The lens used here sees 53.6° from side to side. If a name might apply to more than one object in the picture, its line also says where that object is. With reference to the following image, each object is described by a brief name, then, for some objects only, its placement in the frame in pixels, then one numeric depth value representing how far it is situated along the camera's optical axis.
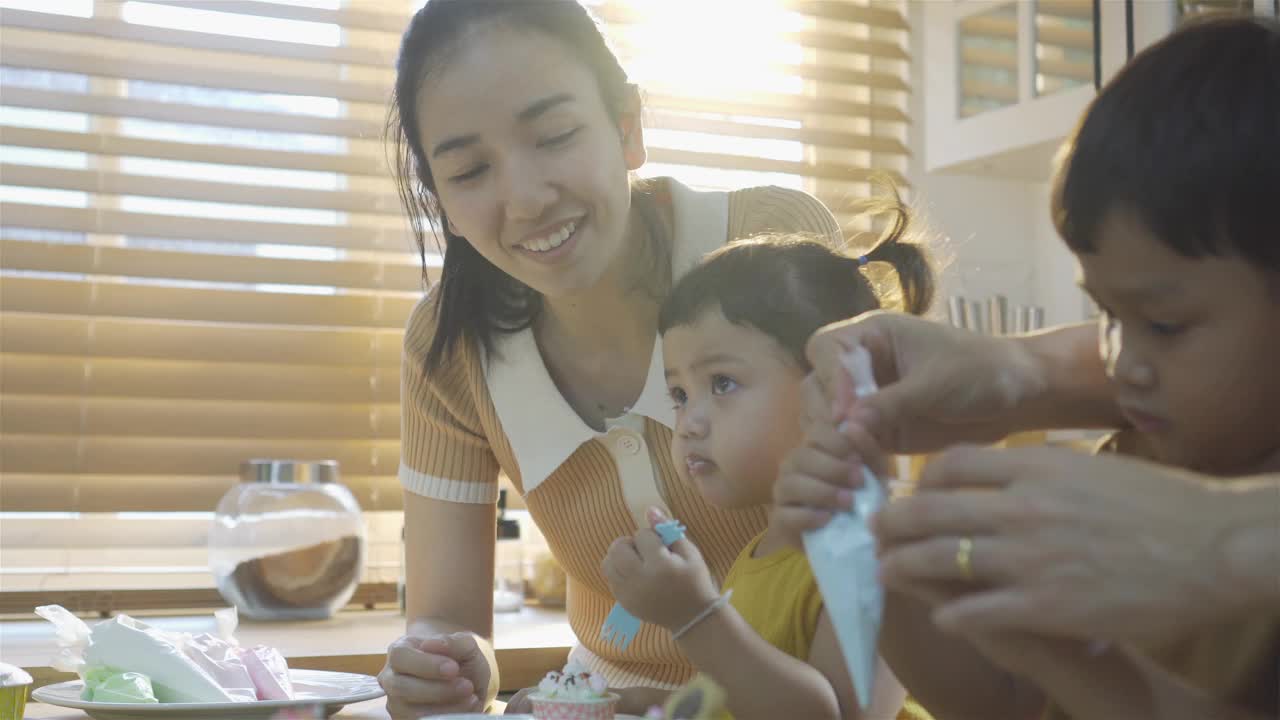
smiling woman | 1.28
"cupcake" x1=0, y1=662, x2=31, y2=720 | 0.95
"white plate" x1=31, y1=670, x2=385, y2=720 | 0.98
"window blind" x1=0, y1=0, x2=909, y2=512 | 2.31
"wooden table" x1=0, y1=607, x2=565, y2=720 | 1.69
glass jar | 2.11
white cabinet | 2.37
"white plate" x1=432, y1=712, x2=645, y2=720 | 0.92
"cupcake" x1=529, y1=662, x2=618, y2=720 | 0.92
